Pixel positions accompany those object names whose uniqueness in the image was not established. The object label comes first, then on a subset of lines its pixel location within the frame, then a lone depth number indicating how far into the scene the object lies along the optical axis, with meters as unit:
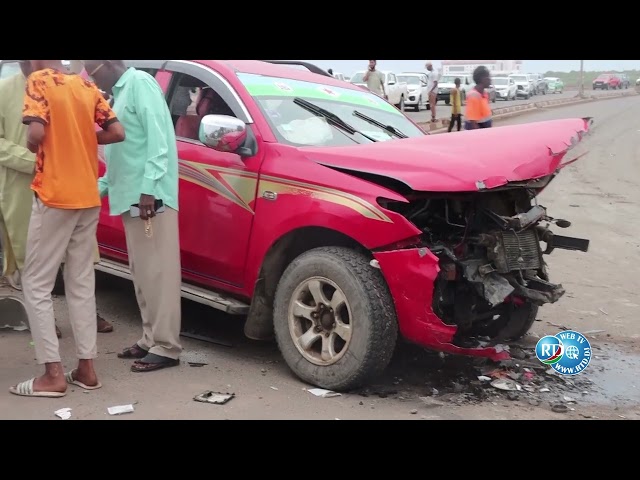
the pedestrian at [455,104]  18.00
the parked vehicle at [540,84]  50.71
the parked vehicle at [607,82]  60.81
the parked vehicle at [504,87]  39.94
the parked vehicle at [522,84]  42.63
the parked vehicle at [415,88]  30.39
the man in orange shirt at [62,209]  3.89
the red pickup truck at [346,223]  3.97
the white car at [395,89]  28.25
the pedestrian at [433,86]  21.20
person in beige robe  4.70
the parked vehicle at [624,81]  63.09
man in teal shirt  4.27
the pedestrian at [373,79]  15.75
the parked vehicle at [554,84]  55.67
